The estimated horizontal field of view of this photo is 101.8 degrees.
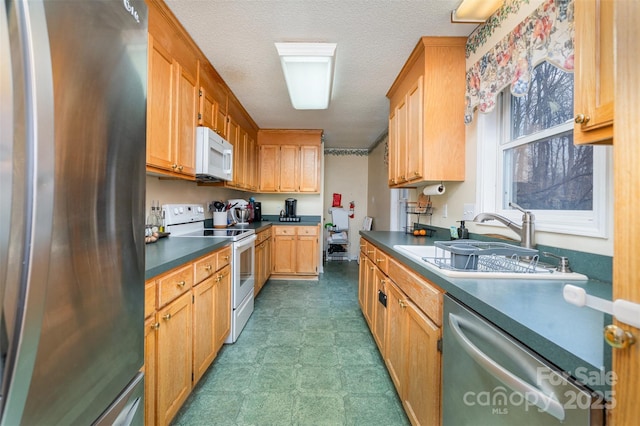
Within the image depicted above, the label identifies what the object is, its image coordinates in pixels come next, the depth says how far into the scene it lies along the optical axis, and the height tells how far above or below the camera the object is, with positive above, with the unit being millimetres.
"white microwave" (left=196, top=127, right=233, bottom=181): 2076 +487
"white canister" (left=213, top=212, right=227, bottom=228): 2940 -75
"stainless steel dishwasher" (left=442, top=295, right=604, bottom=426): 520 -410
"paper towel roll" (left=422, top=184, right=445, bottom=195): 2074 +197
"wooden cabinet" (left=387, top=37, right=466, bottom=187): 1924 +794
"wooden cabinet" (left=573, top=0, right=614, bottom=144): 591 +345
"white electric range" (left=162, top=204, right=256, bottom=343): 2176 -316
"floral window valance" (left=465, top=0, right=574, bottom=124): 1074 +816
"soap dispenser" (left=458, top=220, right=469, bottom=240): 1821 -128
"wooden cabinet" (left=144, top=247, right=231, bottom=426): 1134 -640
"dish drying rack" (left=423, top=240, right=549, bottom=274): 1032 -207
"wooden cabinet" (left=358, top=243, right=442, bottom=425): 1088 -658
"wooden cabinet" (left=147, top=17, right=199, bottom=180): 1532 +729
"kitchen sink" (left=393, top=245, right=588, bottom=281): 994 -231
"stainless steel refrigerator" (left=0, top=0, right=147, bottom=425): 411 +9
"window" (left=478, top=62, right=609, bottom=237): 1117 +275
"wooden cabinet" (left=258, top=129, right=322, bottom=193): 4297 +860
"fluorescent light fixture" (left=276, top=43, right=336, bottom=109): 1938 +1189
